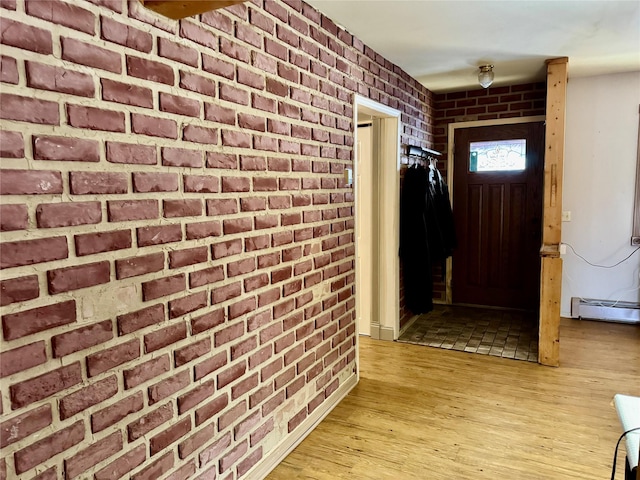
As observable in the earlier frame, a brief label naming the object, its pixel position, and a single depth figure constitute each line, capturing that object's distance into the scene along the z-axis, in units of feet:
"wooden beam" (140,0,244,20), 4.47
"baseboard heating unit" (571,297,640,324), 13.74
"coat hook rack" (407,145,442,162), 13.21
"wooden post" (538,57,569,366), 10.51
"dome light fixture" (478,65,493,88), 11.85
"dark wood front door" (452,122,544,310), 14.85
